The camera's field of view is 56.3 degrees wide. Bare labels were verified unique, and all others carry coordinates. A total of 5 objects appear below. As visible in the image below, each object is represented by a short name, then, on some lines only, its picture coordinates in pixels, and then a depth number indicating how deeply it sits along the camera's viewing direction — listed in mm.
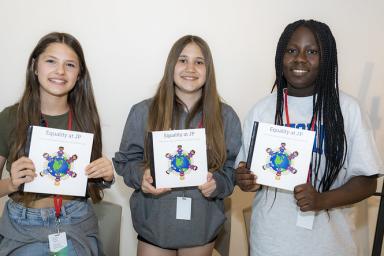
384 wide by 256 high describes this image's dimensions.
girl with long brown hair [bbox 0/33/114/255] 1923
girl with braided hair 1830
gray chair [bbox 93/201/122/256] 2547
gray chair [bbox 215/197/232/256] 2677
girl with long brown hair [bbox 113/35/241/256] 2168
